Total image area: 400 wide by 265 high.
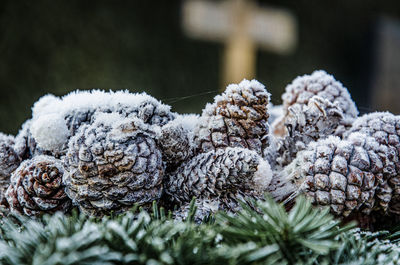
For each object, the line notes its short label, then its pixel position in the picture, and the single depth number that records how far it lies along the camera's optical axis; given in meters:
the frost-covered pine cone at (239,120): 0.50
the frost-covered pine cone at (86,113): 0.49
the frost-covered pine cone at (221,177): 0.48
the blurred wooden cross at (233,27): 2.18
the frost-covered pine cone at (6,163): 0.51
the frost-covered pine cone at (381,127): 0.51
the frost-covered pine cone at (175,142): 0.49
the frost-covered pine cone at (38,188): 0.49
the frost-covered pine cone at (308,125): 0.53
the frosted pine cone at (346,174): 0.49
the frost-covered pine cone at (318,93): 0.55
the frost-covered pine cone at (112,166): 0.47
